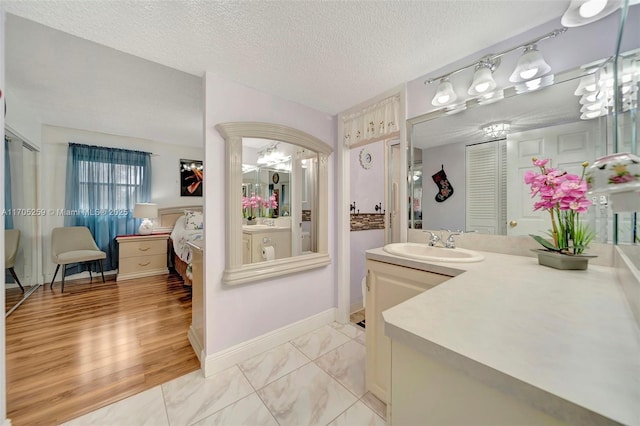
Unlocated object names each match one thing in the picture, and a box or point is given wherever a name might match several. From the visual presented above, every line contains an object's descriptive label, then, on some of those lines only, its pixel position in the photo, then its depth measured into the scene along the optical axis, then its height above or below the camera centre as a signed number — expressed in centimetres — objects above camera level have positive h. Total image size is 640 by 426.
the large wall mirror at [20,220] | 258 -11
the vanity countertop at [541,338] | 35 -27
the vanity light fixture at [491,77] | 126 +78
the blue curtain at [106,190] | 363 +35
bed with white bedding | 353 -33
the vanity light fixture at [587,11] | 97 +87
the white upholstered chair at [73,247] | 325 -54
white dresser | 377 -76
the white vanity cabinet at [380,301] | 128 -55
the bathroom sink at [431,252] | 123 -26
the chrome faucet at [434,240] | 164 -21
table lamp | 389 -3
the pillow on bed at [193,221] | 417 -18
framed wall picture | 462 +67
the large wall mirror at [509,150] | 115 +36
